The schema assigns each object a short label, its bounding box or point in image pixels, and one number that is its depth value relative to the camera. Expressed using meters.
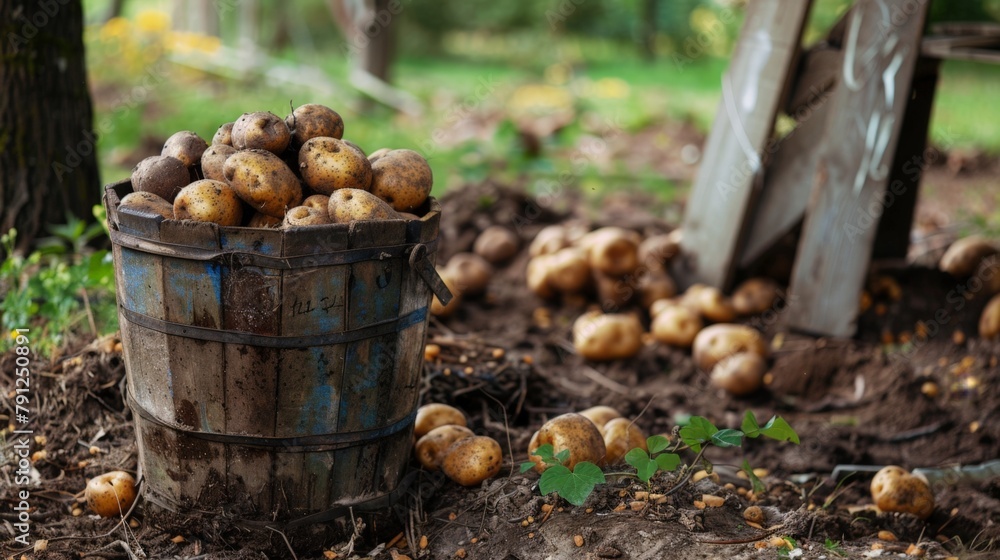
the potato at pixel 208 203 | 2.60
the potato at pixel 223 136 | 2.93
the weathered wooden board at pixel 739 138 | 5.10
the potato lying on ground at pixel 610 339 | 4.83
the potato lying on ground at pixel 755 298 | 5.10
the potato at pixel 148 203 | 2.61
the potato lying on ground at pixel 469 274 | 5.49
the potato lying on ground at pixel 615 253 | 5.23
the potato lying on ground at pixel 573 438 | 3.05
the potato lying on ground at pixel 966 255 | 5.05
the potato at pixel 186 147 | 2.96
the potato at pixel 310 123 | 2.97
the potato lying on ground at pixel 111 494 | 3.03
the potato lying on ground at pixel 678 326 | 4.95
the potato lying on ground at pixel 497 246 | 5.97
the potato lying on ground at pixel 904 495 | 3.35
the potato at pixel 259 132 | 2.79
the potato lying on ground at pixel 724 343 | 4.68
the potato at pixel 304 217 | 2.59
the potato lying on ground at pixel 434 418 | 3.46
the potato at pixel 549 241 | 5.66
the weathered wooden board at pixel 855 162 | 4.73
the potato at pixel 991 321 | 4.71
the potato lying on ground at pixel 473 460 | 3.10
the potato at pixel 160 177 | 2.80
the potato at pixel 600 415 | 3.52
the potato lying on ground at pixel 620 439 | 3.26
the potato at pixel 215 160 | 2.78
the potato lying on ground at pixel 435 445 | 3.25
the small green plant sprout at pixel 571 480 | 2.67
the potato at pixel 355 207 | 2.66
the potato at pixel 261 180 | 2.67
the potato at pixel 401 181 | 2.93
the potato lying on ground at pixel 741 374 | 4.54
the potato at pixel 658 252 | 5.50
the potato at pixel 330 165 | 2.80
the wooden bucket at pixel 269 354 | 2.51
